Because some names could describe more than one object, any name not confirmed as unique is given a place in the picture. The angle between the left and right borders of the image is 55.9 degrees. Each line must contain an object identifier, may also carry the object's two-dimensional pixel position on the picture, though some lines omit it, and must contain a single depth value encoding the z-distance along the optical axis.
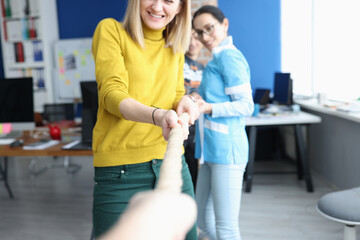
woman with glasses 1.62
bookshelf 5.72
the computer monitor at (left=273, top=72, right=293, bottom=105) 3.90
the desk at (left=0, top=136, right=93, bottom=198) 2.35
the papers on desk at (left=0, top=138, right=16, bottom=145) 2.75
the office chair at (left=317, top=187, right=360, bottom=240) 1.62
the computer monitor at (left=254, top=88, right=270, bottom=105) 4.23
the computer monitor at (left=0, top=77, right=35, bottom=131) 2.94
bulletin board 5.83
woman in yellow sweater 1.08
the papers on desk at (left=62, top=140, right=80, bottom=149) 2.44
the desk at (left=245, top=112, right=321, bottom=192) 3.42
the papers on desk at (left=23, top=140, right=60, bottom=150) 2.52
